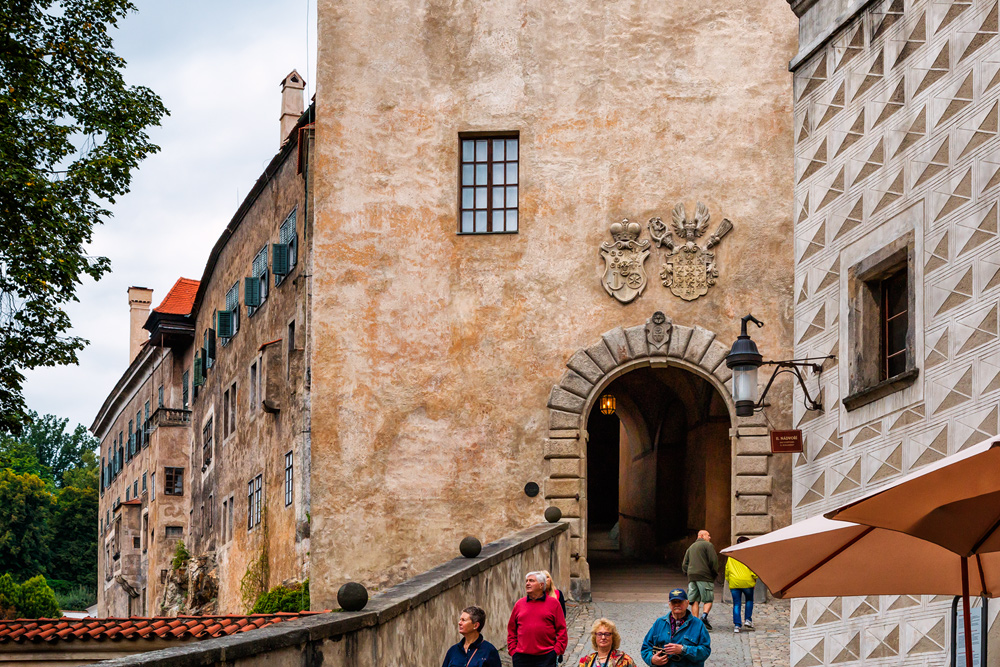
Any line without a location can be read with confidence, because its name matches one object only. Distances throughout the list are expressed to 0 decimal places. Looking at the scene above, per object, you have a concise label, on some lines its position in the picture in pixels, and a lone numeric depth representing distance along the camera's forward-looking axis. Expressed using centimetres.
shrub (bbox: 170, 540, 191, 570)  4297
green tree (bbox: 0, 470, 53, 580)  8269
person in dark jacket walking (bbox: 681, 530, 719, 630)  1862
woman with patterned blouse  1085
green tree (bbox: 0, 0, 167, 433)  1973
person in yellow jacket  1817
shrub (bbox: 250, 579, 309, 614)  2967
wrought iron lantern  1747
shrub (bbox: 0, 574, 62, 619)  5900
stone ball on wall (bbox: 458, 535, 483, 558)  1652
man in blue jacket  1141
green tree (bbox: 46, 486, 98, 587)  8550
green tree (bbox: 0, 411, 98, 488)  11127
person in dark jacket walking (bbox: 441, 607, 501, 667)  1145
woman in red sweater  1282
